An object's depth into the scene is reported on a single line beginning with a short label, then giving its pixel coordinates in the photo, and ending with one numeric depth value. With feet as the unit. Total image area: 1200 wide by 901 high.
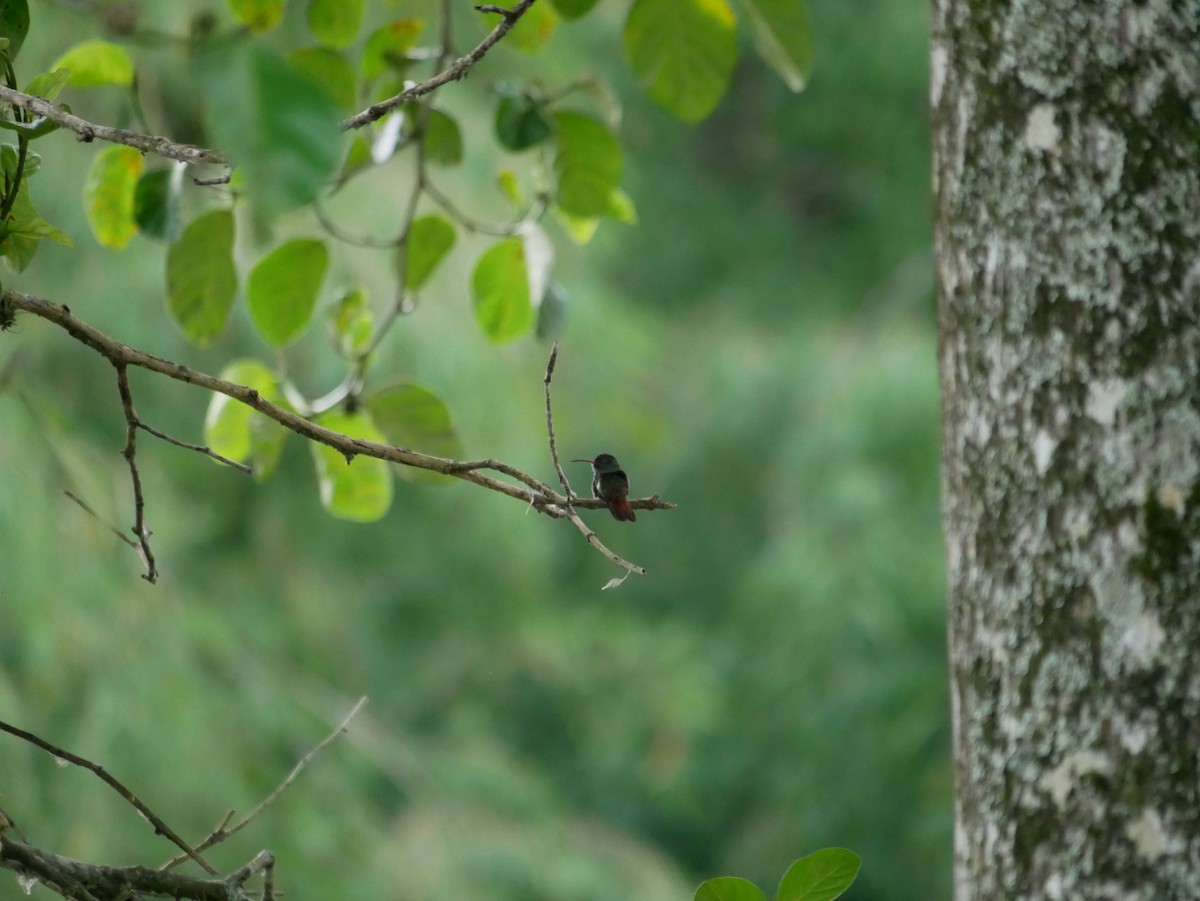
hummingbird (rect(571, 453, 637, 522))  52.72
